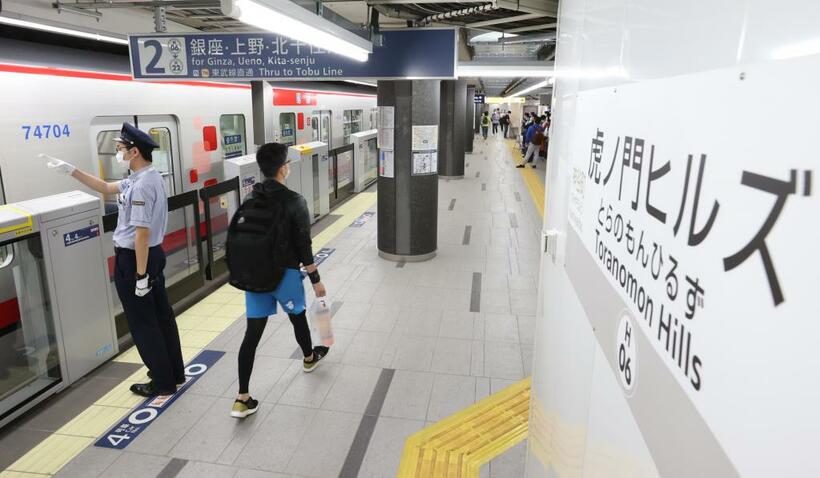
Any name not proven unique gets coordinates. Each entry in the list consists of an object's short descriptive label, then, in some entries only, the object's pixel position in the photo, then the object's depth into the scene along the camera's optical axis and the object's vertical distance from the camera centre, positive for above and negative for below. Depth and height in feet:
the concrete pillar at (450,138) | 44.52 -1.34
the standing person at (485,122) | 96.37 -0.09
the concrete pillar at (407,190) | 20.89 -2.71
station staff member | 10.78 -2.77
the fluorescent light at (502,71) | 18.69 +1.75
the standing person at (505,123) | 107.14 -0.26
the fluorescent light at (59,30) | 12.62 +2.22
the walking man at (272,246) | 10.57 -2.45
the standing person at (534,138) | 50.60 -1.57
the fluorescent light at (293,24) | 8.70 +1.79
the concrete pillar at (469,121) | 67.82 +0.05
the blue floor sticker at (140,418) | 10.38 -5.96
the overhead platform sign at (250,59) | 16.33 +1.80
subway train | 12.42 -0.44
